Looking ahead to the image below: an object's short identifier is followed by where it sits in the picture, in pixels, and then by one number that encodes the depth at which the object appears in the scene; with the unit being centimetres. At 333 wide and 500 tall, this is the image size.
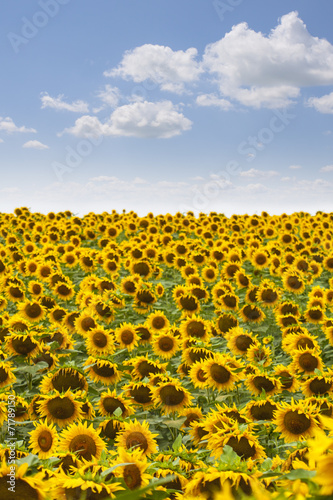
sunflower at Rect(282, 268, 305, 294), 1148
